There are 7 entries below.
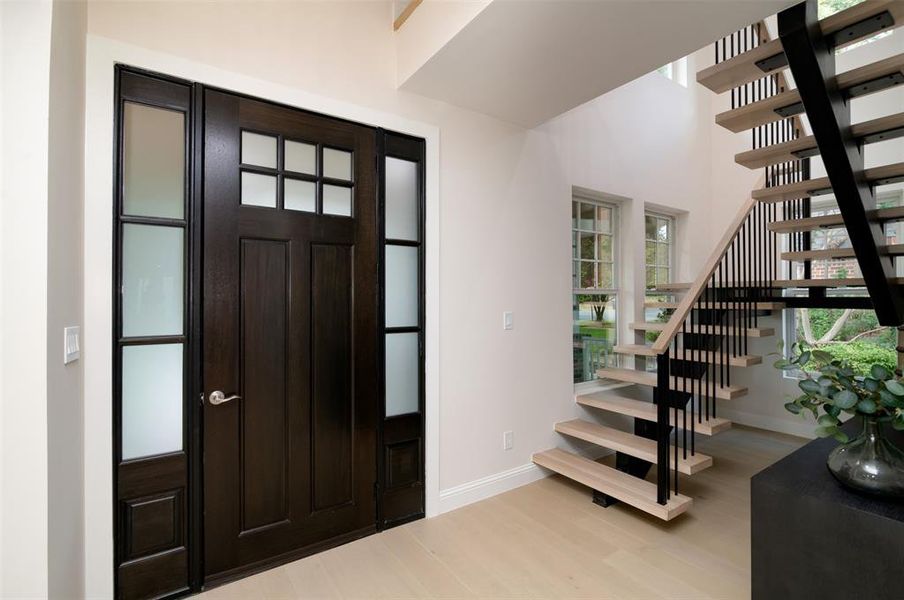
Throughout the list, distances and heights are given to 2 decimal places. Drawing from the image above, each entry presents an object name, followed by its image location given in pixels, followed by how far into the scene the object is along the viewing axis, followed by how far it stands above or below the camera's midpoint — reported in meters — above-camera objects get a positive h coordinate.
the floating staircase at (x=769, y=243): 1.94 +0.42
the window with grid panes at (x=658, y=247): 4.37 +0.56
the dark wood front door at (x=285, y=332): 2.01 -0.17
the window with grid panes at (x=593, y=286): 3.71 +0.13
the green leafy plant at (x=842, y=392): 1.43 -0.33
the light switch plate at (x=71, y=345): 1.45 -0.16
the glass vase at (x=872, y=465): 1.46 -0.60
